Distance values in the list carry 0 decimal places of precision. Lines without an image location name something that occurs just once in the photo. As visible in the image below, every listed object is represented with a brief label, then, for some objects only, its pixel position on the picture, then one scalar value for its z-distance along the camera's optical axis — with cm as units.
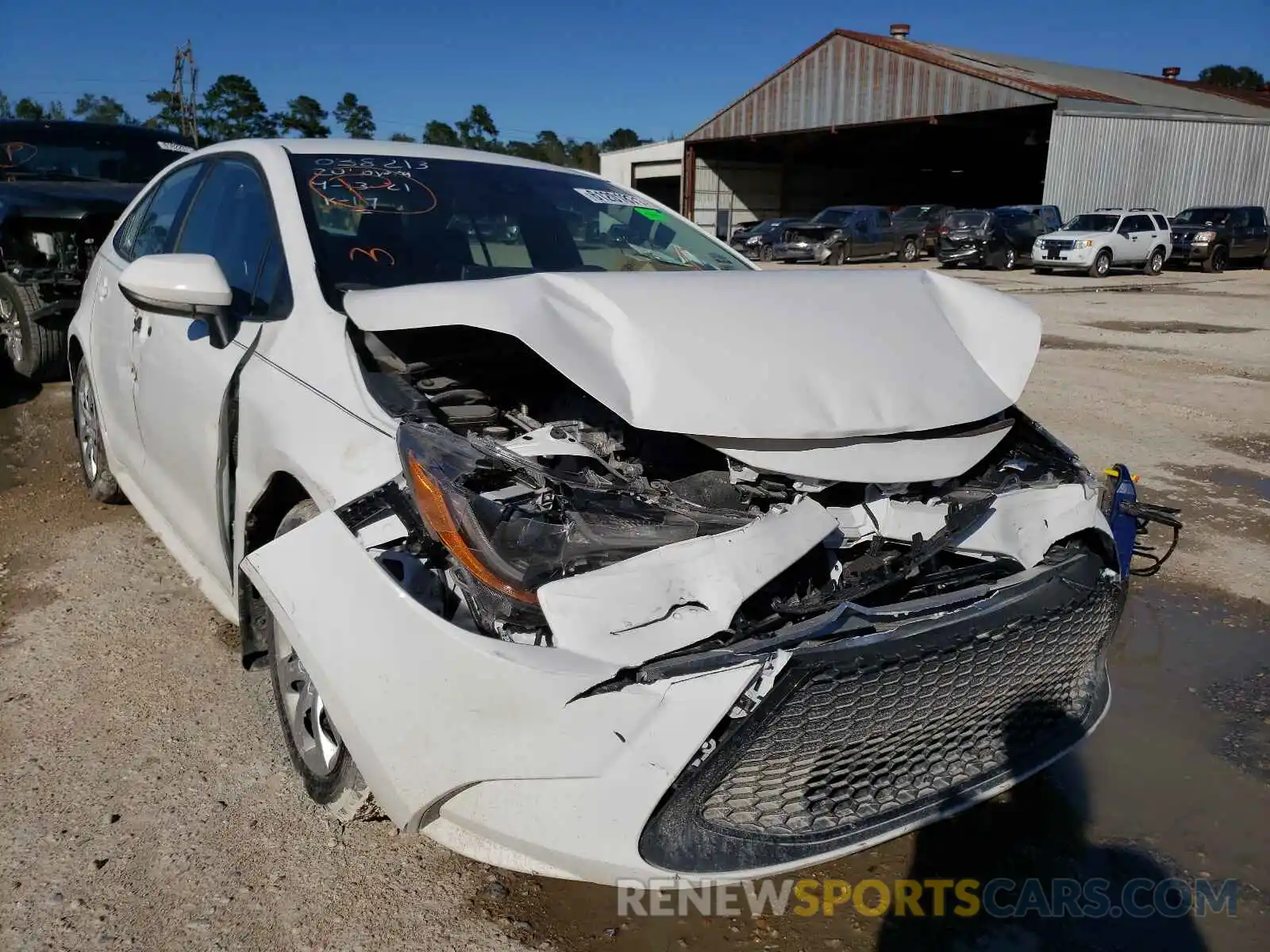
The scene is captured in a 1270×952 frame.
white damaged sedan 172
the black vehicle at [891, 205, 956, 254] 2655
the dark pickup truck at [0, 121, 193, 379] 672
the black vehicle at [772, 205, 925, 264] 2416
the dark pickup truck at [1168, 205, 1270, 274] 2452
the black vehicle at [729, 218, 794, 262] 2528
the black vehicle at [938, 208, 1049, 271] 2331
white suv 2212
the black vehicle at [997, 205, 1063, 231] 2484
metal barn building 2666
